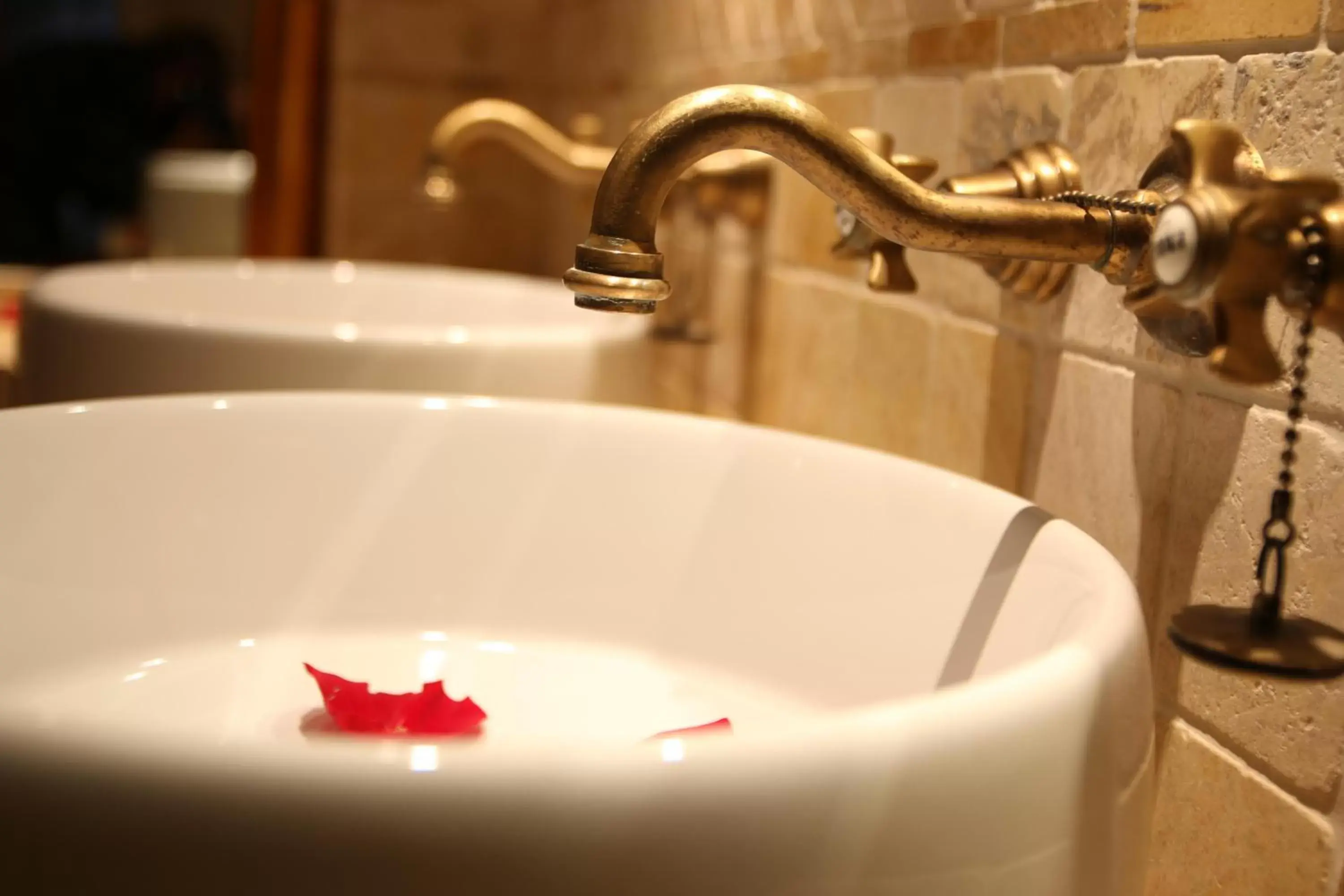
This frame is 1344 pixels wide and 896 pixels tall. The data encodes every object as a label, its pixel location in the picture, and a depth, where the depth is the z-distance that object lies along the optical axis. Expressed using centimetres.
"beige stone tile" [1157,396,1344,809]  39
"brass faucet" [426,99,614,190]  93
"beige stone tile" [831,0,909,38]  76
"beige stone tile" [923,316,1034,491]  61
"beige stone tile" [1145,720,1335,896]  40
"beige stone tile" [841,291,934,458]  72
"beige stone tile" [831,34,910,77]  76
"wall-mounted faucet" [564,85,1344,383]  33
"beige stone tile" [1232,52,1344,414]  40
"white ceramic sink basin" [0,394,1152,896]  23
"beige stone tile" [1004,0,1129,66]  53
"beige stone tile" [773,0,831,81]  87
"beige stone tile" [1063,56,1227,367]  47
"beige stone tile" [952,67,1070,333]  58
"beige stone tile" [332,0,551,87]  156
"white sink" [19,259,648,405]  68
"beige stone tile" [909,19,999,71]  65
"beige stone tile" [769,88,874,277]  81
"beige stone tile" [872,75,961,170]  69
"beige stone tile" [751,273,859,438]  83
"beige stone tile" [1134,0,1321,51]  41
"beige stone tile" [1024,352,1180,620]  48
